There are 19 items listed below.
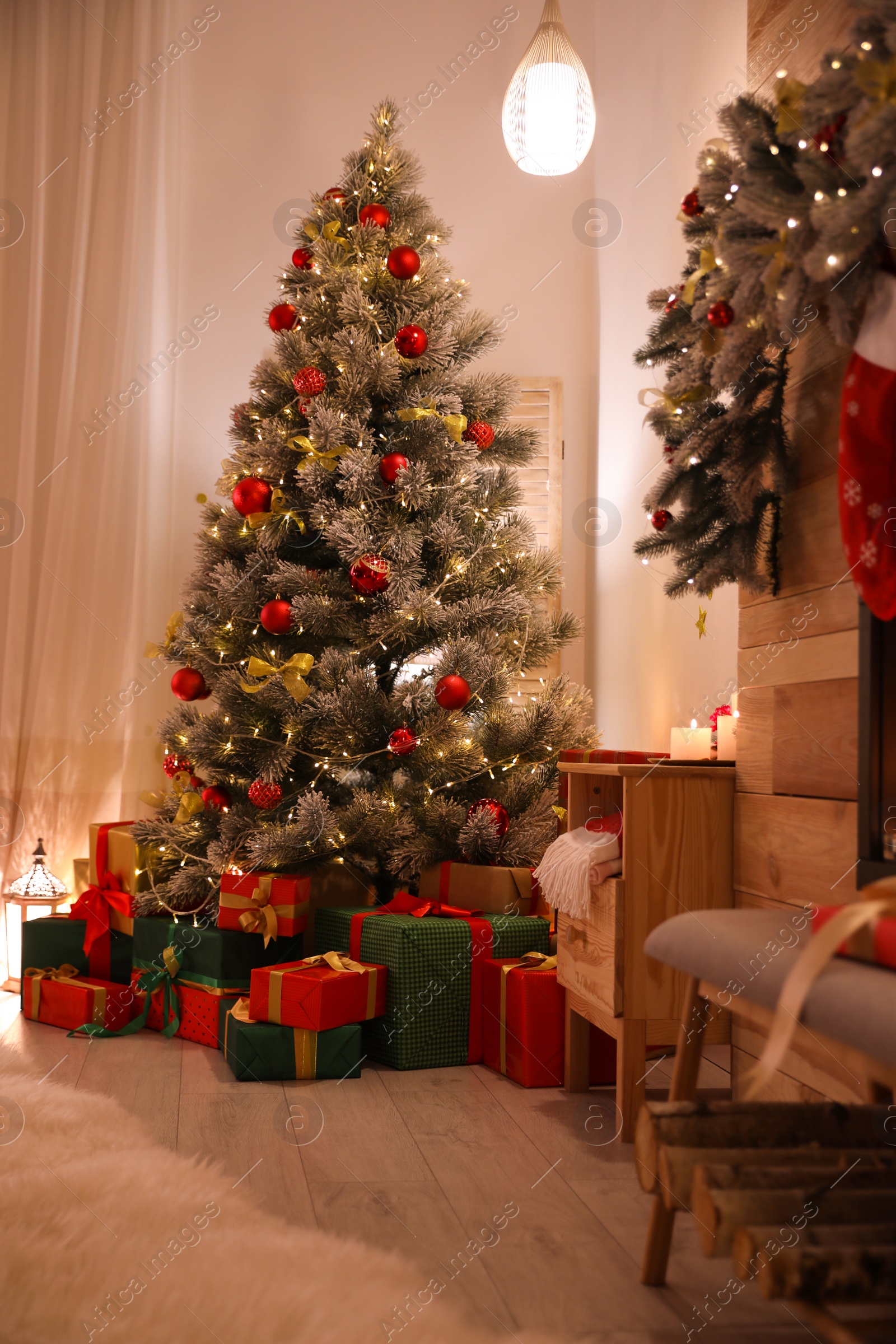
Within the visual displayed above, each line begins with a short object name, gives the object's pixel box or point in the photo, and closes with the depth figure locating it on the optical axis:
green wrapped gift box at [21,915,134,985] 2.53
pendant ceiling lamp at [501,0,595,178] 2.87
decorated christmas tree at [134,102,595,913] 2.35
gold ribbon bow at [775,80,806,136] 1.28
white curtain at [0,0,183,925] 3.03
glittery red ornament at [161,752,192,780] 2.60
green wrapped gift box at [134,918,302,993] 2.21
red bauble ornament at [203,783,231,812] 2.50
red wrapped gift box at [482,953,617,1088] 1.98
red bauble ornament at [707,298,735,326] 1.40
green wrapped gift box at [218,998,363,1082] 1.97
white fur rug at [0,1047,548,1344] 1.08
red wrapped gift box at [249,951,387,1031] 1.95
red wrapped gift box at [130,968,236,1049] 2.22
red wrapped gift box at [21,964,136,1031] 2.32
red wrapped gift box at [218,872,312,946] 2.22
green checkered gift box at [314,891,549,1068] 2.07
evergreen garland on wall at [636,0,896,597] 1.11
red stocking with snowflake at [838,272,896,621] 1.22
